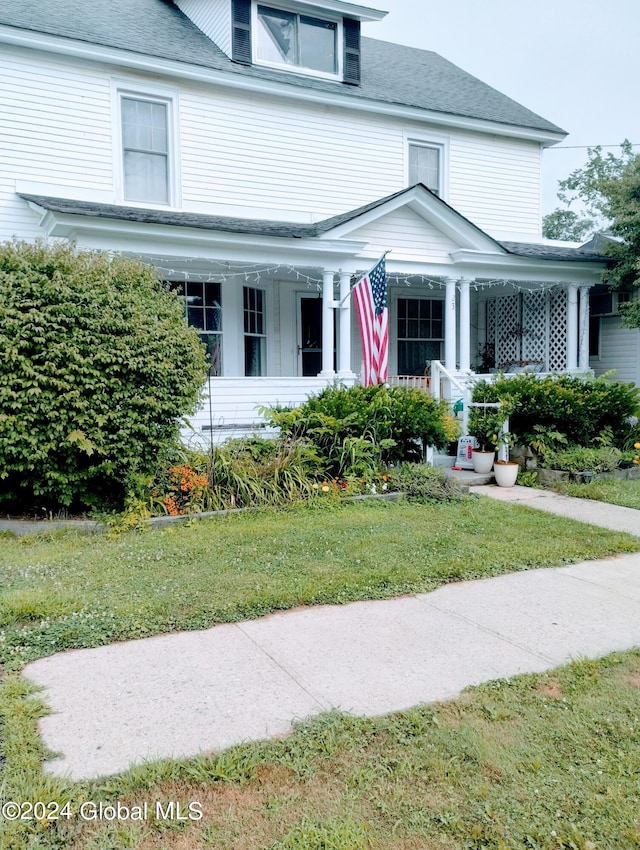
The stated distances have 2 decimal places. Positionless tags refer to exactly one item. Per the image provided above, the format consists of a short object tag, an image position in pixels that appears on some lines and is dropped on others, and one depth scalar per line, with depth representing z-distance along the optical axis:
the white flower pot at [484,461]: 9.48
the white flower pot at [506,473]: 9.04
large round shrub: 6.02
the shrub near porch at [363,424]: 8.22
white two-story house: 10.37
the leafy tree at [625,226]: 12.61
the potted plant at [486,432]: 9.33
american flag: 9.22
